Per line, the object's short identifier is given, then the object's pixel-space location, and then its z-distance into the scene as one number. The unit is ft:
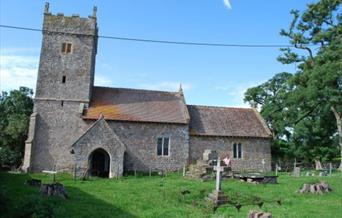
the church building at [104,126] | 104.32
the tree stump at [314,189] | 67.26
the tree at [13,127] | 138.10
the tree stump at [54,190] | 56.08
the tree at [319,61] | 117.29
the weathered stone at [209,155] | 108.19
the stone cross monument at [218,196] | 53.93
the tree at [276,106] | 143.17
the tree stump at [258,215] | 33.60
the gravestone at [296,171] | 108.78
